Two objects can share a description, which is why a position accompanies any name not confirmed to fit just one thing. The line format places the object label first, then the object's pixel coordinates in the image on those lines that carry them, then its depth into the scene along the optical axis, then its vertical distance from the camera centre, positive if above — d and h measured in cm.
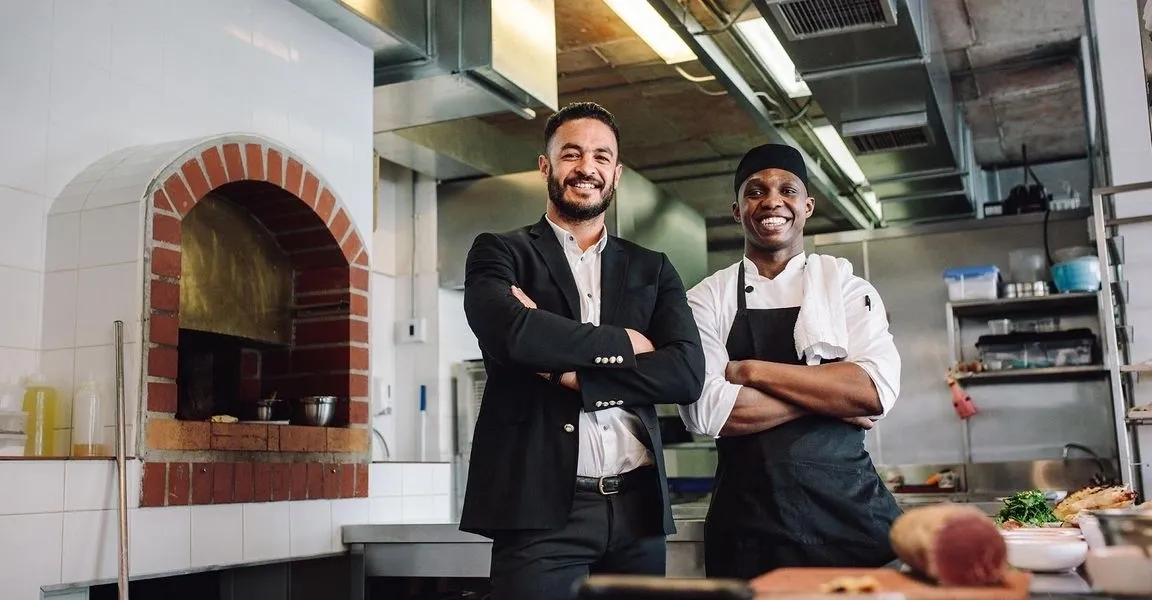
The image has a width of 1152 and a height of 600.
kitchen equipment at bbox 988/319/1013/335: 591 +60
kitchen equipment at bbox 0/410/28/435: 285 +11
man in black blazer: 190 +10
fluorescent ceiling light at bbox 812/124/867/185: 652 +180
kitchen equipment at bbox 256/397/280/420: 375 +16
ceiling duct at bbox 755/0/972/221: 395 +151
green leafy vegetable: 208 -14
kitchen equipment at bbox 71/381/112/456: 301 +10
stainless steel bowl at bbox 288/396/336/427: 376 +16
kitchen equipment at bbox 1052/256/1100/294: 557 +82
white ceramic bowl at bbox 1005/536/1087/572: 136 -15
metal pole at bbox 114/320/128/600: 279 -5
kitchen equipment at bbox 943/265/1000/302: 587 +84
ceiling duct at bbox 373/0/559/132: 435 +157
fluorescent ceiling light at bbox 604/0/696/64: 455 +185
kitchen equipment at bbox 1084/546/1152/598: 114 -15
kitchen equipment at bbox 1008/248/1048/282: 596 +94
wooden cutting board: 103 -15
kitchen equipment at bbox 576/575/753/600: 97 -13
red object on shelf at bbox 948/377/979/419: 600 +19
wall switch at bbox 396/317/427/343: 599 +67
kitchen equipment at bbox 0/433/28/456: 287 +5
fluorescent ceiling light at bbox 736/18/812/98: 477 +180
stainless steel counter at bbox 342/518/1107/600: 284 -31
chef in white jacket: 203 +9
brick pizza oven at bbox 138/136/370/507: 311 +45
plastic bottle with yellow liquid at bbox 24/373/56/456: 297 +13
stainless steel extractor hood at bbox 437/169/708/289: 614 +137
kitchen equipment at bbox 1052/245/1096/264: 571 +96
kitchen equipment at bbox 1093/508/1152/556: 119 -11
